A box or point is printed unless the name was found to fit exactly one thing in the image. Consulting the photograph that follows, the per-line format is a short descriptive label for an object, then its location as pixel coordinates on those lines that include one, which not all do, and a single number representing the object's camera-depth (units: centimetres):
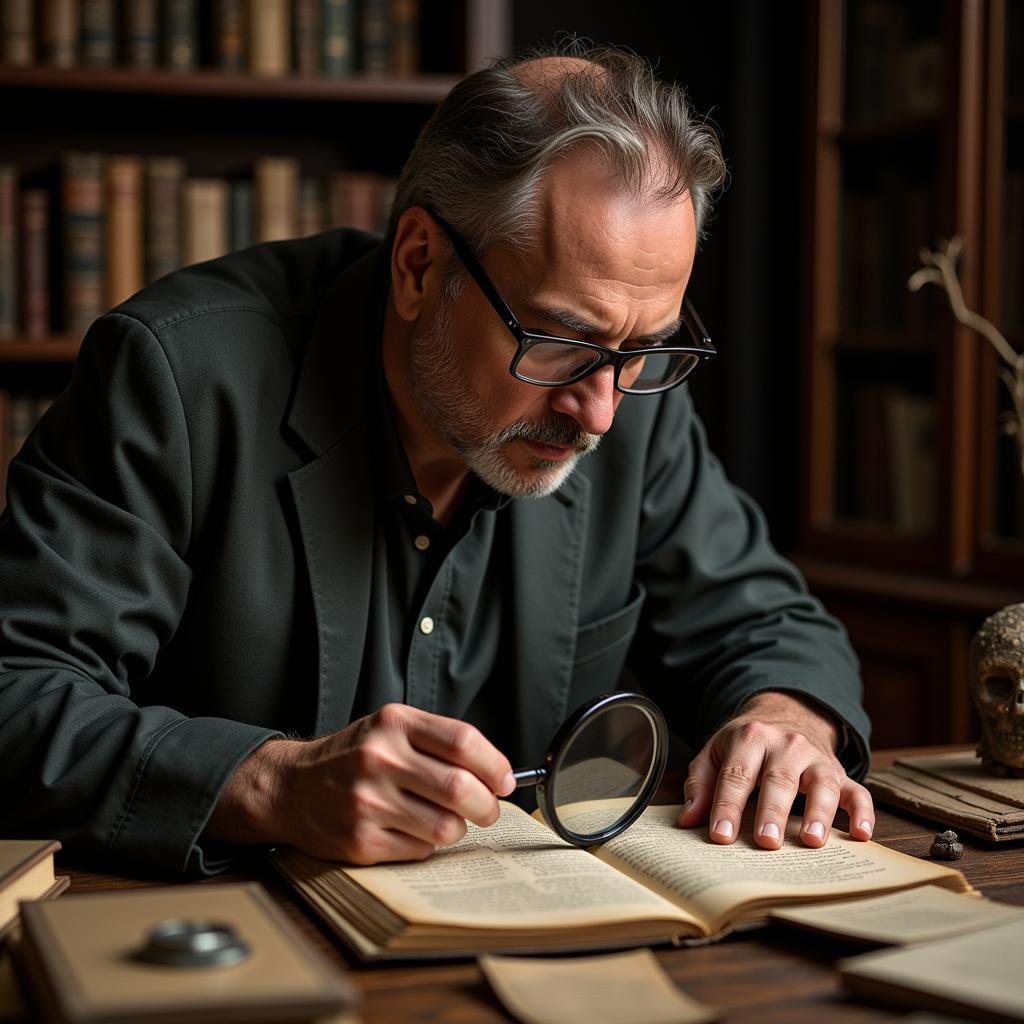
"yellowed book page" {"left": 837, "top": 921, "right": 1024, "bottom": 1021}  89
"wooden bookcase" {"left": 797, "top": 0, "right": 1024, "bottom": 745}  284
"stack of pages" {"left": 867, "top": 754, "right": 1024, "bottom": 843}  138
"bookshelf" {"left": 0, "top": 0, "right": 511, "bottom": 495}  268
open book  104
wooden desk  95
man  135
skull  148
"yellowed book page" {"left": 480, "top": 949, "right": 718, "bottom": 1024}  90
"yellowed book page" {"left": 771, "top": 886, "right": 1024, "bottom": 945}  104
